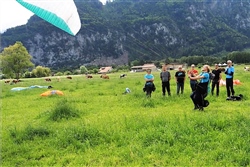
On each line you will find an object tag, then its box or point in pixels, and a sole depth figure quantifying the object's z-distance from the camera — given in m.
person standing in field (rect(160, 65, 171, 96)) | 14.59
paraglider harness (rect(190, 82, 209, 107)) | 10.48
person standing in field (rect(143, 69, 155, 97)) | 14.16
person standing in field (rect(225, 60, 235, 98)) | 13.50
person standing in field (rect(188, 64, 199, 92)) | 13.69
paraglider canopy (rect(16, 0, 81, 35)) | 5.35
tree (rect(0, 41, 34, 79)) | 59.44
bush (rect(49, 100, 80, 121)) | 10.14
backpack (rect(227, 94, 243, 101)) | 12.98
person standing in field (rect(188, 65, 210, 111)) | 10.45
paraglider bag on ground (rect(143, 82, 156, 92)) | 14.24
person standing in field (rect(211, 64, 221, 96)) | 14.87
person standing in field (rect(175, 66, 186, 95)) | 15.02
